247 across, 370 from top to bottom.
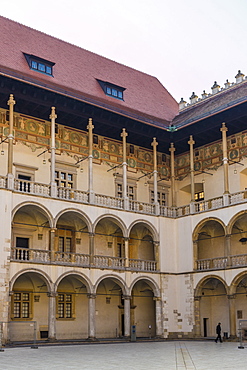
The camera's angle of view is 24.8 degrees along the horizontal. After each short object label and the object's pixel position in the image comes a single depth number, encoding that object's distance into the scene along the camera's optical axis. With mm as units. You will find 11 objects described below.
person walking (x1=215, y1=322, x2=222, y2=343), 25191
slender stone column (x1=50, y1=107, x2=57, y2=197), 25812
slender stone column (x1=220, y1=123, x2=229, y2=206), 28094
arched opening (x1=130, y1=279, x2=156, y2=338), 30188
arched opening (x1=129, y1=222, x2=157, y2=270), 30031
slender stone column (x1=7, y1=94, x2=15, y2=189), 24328
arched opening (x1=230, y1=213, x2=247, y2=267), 28781
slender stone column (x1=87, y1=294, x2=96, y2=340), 25617
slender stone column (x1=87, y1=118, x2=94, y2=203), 27250
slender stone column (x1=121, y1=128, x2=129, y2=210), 28556
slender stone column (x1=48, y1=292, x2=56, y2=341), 24219
